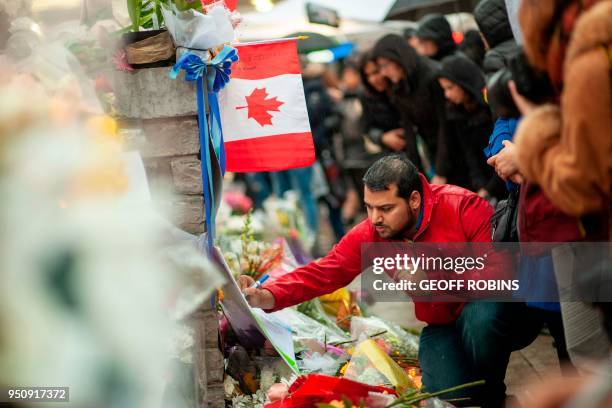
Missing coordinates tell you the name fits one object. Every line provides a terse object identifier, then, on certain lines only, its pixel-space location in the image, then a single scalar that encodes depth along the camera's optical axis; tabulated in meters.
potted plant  3.28
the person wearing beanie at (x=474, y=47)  5.88
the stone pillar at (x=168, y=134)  3.29
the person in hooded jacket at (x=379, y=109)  6.27
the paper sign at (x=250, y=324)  3.44
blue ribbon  3.26
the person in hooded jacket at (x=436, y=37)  6.22
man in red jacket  3.48
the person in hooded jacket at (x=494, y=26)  4.37
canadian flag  3.85
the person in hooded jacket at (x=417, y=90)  5.73
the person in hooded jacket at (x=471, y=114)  5.16
